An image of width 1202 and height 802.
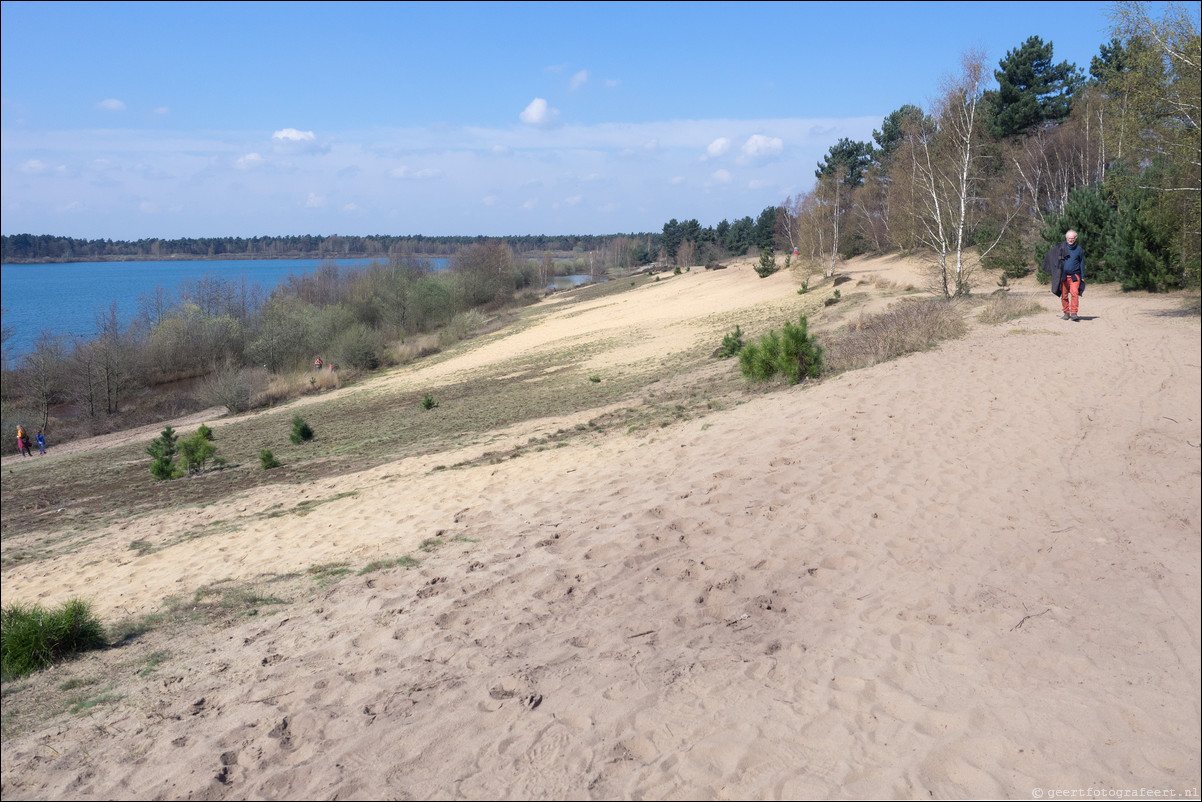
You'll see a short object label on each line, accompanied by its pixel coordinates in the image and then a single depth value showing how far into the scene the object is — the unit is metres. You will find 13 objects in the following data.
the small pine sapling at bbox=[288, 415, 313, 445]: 20.19
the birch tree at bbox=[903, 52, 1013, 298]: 18.86
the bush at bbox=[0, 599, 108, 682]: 5.96
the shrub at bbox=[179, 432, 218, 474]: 18.03
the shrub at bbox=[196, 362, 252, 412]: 34.84
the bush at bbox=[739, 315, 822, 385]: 12.87
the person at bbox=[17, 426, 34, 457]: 31.30
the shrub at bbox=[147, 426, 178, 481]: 17.66
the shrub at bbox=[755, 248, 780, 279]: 48.56
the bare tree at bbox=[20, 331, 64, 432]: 40.47
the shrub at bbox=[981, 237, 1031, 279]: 20.44
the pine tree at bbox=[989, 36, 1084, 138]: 37.50
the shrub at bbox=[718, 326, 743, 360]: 19.83
